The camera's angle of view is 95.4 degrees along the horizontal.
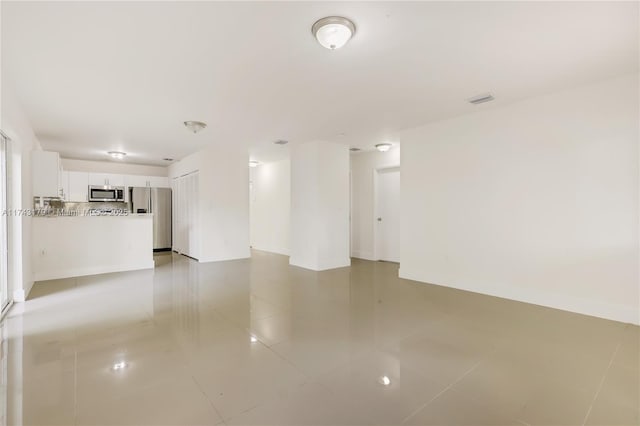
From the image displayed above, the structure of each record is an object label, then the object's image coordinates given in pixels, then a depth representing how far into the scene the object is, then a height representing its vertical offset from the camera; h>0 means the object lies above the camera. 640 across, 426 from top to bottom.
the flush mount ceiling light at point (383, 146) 5.94 +1.32
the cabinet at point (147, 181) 8.27 +0.92
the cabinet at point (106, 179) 7.88 +0.93
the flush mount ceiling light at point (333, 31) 2.12 +1.35
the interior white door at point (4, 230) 3.47 -0.20
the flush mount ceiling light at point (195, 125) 4.53 +1.37
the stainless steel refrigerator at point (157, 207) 8.27 +0.16
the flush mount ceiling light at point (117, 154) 6.78 +1.40
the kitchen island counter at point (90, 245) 5.06 -0.59
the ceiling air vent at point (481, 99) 3.54 +1.39
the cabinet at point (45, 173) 4.57 +0.64
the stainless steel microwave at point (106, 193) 7.80 +0.55
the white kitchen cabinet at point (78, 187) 7.59 +0.70
